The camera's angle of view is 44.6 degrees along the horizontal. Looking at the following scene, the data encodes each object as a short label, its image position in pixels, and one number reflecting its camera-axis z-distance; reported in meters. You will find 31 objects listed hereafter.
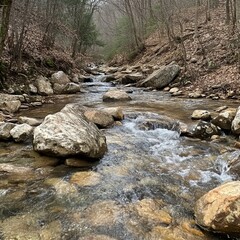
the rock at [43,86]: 10.69
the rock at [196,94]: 10.43
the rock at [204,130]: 5.97
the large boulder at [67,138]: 4.54
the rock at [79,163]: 4.46
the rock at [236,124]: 5.88
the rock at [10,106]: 7.68
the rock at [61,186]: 3.69
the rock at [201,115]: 7.05
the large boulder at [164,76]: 12.80
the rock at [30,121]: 6.31
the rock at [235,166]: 4.29
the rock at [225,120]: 6.27
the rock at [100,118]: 6.46
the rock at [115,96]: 9.84
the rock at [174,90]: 11.69
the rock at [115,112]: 7.11
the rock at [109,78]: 16.29
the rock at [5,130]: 5.40
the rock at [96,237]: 2.85
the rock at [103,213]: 3.11
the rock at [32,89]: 10.33
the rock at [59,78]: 11.89
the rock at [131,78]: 14.85
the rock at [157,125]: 6.65
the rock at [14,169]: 4.18
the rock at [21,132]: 5.39
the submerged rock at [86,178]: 3.93
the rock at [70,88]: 11.63
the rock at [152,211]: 3.18
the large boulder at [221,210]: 2.87
